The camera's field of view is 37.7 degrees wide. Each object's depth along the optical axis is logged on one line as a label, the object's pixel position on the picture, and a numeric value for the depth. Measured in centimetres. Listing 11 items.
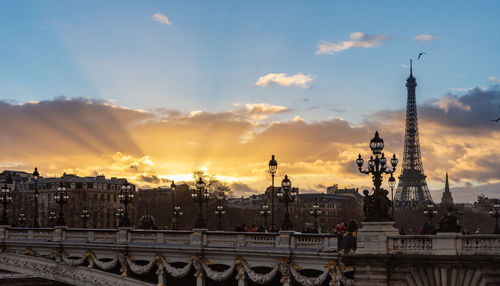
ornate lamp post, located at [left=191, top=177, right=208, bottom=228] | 3397
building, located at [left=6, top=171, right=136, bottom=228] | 13600
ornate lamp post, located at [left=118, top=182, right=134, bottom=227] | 4138
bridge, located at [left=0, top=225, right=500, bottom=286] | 2366
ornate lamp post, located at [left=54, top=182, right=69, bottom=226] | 4194
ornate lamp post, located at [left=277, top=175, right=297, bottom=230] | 3006
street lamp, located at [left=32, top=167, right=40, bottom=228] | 4957
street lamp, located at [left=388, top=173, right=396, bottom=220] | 5034
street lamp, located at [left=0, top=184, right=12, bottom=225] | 4636
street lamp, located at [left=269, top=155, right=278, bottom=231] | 3669
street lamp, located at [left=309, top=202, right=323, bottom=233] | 5300
